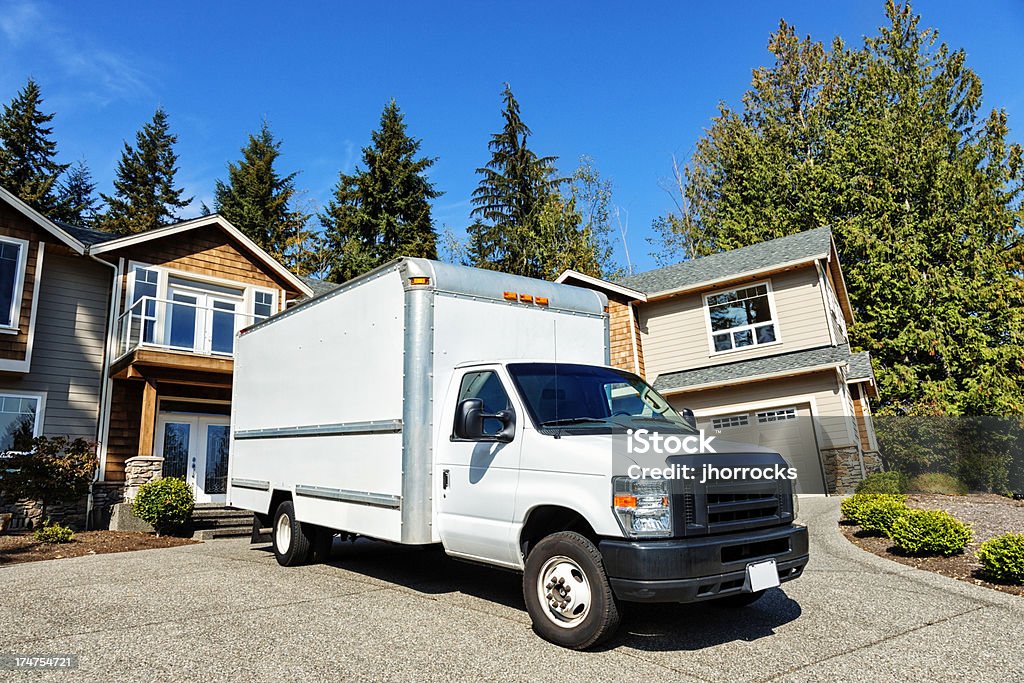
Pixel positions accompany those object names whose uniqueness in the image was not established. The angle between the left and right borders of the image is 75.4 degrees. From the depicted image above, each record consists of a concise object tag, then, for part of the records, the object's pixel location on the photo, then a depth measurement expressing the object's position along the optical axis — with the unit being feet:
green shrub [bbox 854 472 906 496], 46.63
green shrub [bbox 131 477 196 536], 42.47
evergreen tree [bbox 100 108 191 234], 135.74
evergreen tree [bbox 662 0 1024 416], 74.90
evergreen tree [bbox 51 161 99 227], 126.82
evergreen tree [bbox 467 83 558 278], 110.93
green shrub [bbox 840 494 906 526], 32.89
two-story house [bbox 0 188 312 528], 46.68
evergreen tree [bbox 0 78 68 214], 120.98
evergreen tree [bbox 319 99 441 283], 110.73
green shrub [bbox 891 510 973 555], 27.96
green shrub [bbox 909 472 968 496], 52.42
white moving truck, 15.19
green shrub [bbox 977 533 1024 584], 23.22
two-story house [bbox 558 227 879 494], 57.11
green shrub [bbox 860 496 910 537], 31.63
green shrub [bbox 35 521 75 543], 39.01
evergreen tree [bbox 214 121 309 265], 123.85
